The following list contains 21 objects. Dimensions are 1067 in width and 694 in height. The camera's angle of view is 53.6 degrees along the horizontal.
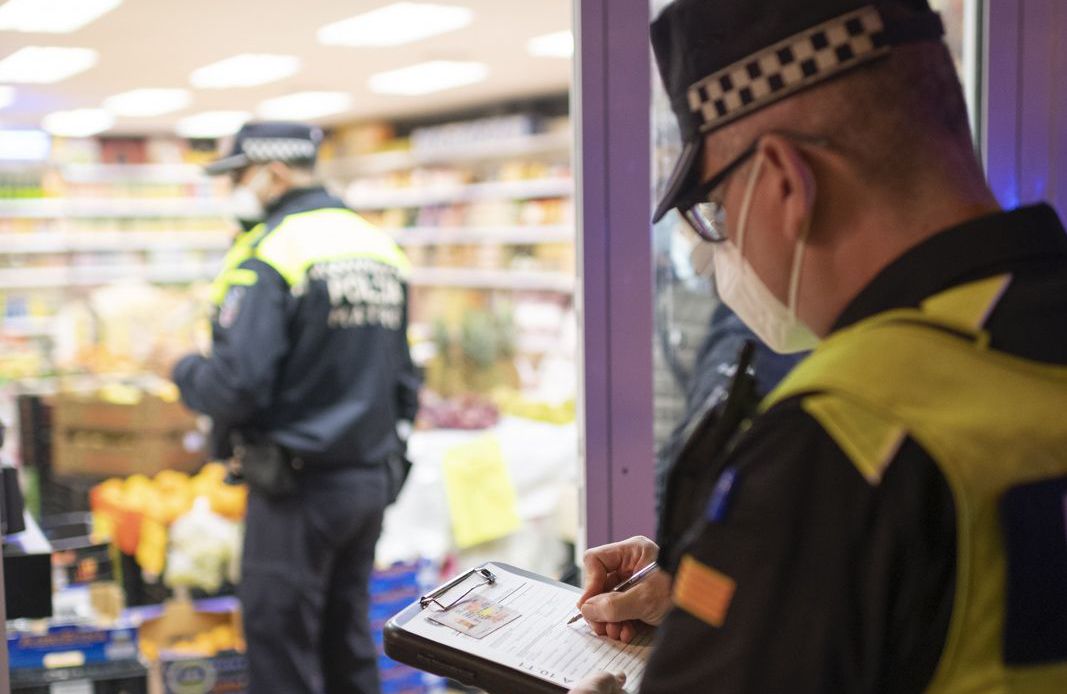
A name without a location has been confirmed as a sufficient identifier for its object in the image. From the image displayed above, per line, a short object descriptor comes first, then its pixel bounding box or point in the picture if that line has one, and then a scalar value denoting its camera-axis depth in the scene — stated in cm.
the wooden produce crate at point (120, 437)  415
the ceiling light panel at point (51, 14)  508
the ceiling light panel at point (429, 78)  746
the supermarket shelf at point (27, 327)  787
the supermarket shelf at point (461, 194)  782
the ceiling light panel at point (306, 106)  875
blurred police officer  294
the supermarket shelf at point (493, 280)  751
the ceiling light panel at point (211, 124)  952
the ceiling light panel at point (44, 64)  632
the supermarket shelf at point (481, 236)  766
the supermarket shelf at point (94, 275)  853
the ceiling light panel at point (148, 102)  814
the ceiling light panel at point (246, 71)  693
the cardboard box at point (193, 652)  321
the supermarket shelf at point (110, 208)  846
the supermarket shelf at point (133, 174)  908
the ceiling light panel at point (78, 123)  895
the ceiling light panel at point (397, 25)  550
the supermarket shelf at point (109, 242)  843
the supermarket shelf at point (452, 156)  817
